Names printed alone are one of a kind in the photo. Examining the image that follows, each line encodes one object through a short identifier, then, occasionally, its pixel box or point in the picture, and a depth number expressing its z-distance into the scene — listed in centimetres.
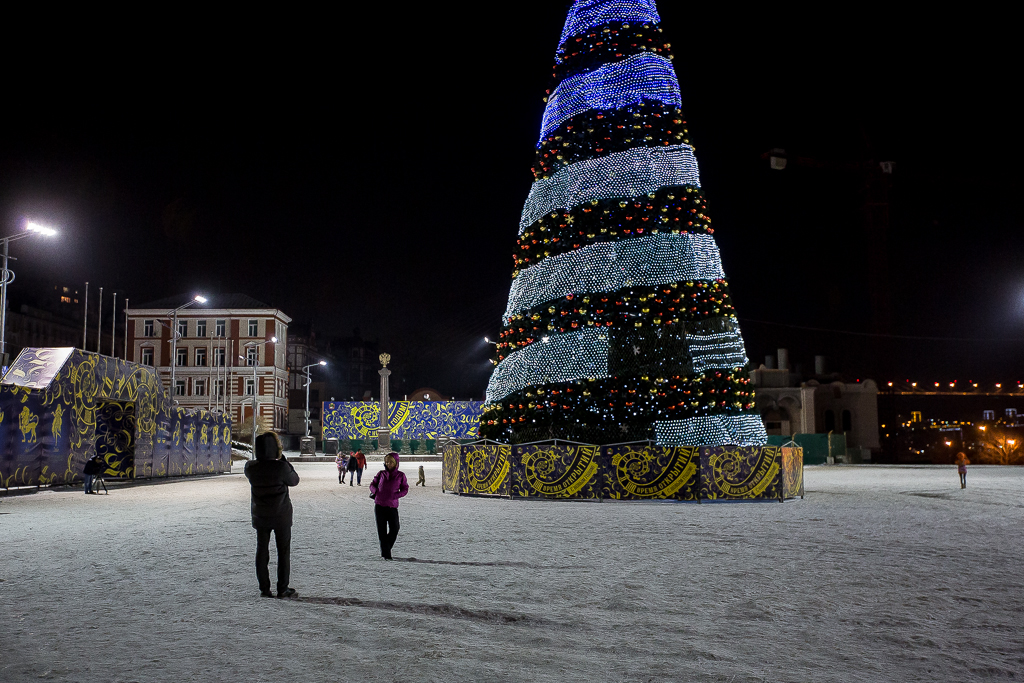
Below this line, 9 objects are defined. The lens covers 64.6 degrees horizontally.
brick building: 7900
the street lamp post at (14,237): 2137
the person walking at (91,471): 2116
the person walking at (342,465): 2814
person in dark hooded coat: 775
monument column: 5697
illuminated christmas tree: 1989
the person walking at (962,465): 2345
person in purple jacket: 991
